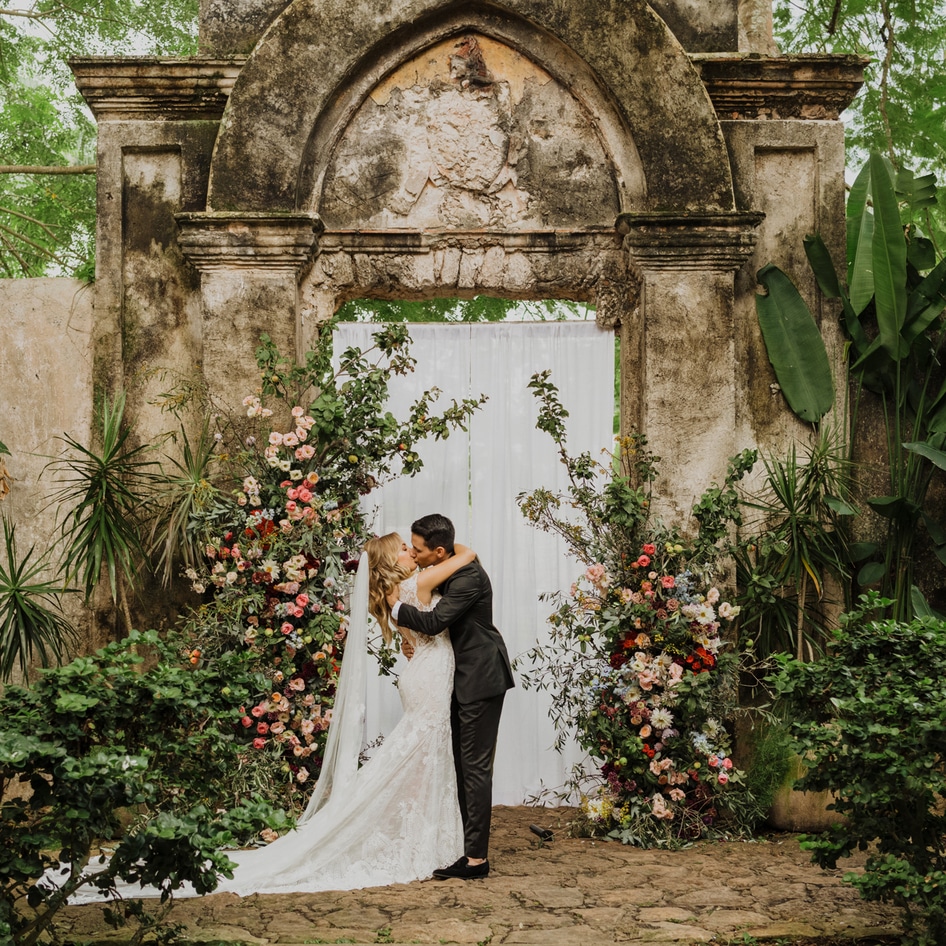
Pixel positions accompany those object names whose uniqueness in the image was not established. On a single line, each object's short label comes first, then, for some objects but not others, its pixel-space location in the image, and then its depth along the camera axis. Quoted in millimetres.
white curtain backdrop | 6797
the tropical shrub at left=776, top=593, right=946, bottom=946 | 3629
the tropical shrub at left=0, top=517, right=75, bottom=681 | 5742
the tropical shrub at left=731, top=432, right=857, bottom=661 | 6027
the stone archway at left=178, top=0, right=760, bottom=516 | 6234
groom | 5074
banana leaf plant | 6152
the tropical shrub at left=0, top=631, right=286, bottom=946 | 3295
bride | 4871
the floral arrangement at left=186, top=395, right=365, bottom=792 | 5629
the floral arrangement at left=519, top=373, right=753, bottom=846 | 5660
